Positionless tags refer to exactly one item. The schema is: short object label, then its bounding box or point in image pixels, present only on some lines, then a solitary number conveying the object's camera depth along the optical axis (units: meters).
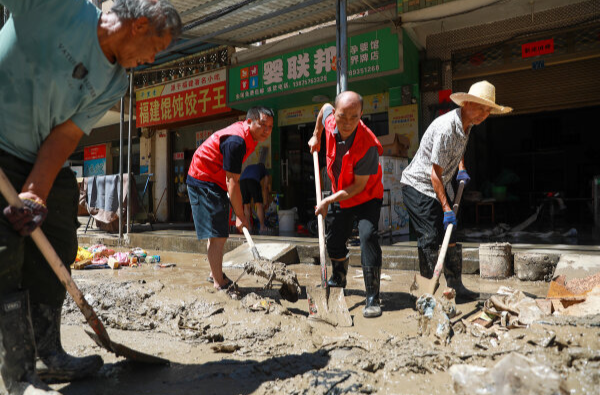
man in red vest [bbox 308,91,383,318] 3.07
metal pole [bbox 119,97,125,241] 7.00
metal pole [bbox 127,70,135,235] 6.67
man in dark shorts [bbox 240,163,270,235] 8.73
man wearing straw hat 3.18
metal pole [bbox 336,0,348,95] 4.76
